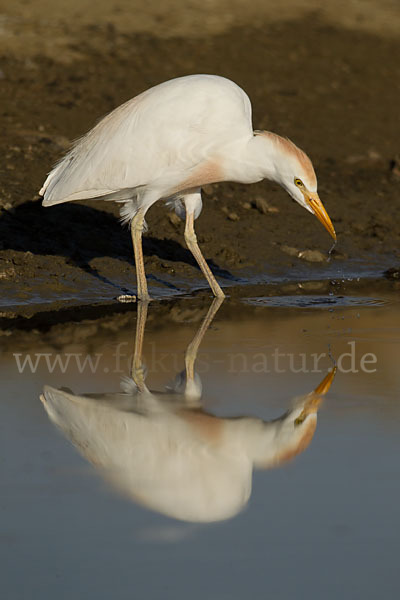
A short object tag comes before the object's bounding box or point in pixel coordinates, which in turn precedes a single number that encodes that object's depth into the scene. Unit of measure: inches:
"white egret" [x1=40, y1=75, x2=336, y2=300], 575.5
